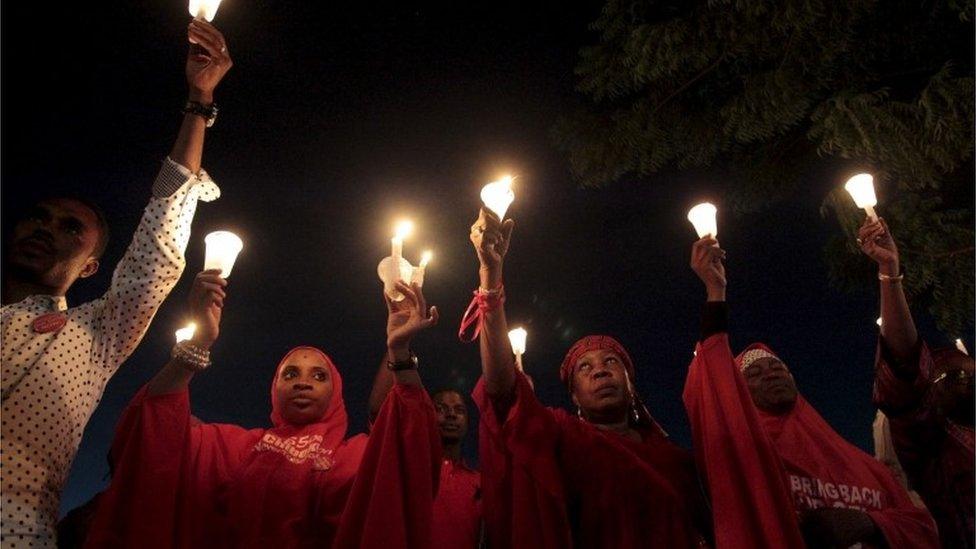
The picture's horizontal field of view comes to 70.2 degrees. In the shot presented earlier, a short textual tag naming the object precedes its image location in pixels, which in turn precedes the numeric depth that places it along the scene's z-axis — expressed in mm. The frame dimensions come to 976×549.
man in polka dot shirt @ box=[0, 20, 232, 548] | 2139
